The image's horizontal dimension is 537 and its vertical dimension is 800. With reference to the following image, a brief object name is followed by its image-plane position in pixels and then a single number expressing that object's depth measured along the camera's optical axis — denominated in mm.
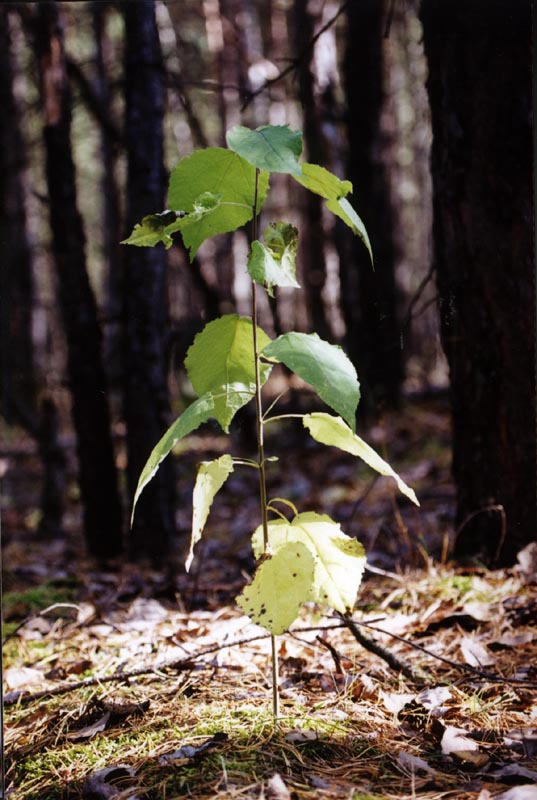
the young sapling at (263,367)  1319
